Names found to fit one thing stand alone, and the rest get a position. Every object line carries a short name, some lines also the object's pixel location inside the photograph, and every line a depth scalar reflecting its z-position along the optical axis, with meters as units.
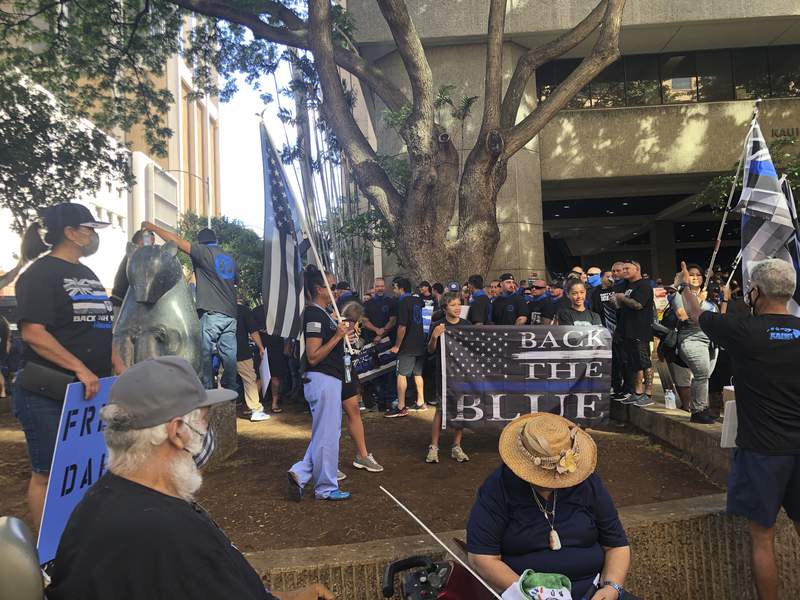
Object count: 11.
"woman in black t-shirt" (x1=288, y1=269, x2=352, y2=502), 5.25
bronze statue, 4.83
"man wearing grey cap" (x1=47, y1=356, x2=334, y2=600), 1.59
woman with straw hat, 2.80
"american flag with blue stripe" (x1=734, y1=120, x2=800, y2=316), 5.25
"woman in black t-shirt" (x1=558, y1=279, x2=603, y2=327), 7.29
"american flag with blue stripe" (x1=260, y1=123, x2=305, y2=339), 5.65
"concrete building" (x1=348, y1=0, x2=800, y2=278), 17.56
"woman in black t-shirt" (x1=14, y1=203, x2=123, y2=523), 3.50
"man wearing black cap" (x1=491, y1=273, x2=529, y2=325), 9.66
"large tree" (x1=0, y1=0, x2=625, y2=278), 10.82
